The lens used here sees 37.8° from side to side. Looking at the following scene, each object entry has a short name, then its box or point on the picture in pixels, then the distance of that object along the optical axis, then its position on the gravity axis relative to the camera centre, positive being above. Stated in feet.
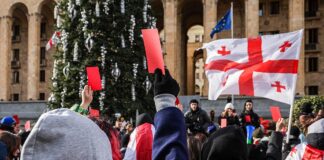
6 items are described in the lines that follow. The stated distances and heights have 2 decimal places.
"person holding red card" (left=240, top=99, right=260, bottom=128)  32.32 -2.19
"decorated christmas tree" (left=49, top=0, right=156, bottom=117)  56.08 +3.53
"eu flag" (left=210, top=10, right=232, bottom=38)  70.33 +9.10
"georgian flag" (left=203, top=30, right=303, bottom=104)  24.07 +1.04
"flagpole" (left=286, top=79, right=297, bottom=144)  18.88 -1.45
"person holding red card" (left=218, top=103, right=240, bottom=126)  30.07 -2.07
